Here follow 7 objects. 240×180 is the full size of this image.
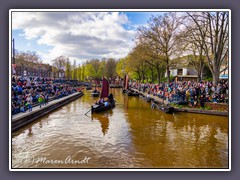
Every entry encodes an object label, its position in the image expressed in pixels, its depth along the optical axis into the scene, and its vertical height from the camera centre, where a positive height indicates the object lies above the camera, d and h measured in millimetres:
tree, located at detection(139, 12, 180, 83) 34094 +9038
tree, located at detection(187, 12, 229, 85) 20406 +4524
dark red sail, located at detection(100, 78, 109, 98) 24934 +15
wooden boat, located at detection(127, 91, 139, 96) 43344 -804
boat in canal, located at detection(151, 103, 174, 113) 23422 -2186
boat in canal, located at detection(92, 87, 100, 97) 43172 -1009
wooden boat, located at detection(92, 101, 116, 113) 23341 -2119
